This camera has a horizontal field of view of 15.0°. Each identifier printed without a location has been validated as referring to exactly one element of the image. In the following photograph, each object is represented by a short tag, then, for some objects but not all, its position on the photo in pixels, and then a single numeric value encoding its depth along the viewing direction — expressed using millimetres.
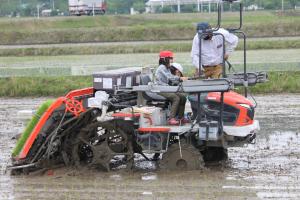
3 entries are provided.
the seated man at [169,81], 15999
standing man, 15999
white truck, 109117
